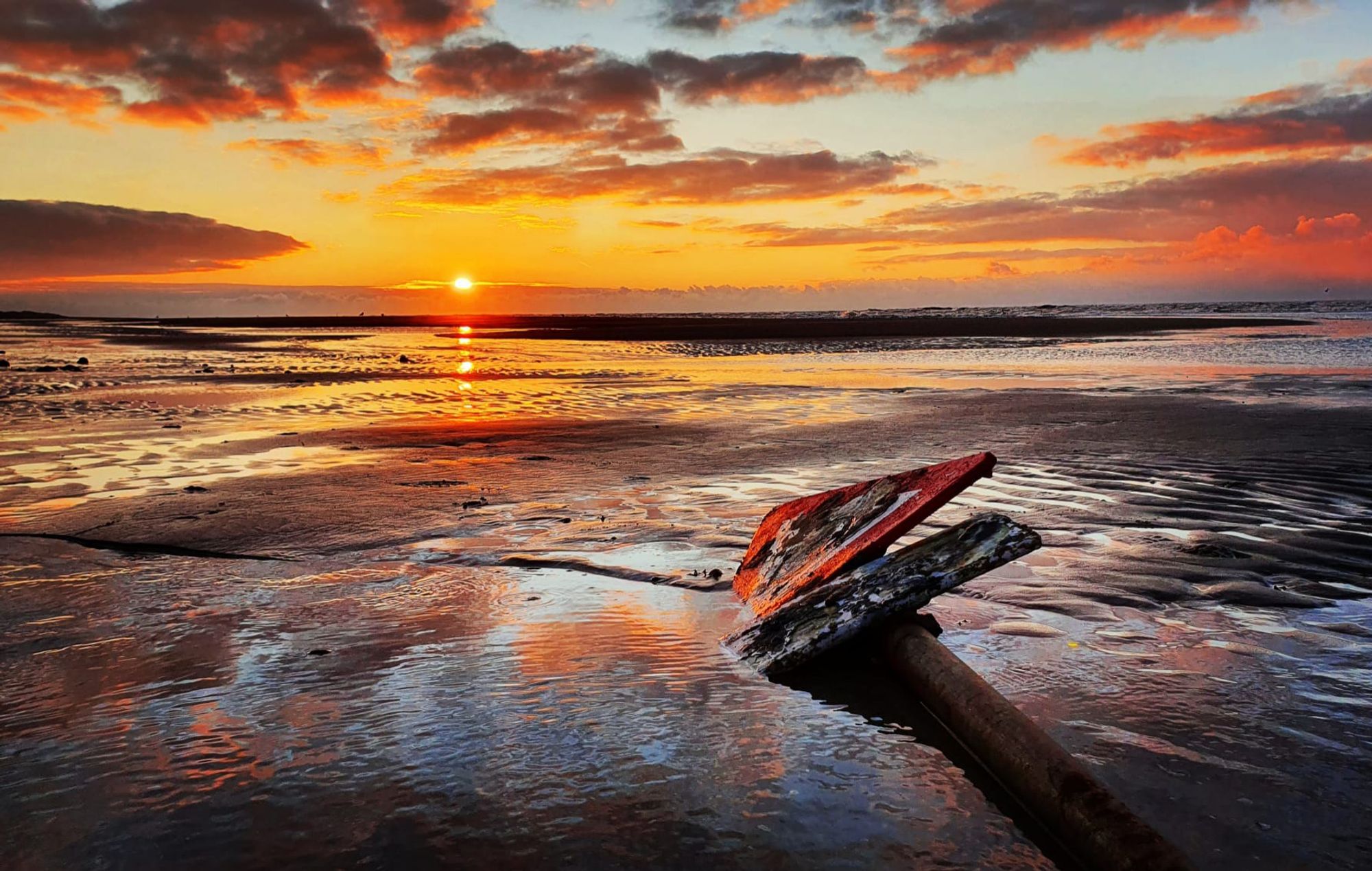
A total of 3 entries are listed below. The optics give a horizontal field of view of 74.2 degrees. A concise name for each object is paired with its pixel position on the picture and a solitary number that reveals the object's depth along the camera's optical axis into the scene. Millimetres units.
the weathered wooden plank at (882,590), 4145
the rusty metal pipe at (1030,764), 2635
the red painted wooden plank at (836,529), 4617
